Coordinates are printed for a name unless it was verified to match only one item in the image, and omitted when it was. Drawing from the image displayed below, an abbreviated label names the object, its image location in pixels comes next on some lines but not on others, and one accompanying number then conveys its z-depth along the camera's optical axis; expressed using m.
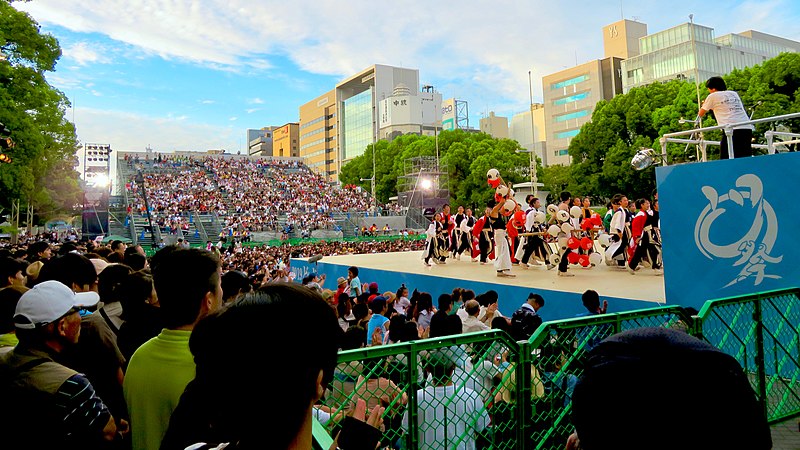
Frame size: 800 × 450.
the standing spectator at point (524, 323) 4.69
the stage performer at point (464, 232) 15.11
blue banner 6.12
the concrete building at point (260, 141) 125.50
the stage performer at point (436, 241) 15.10
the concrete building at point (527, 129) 72.25
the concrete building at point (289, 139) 106.56
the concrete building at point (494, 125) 77.31
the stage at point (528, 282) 8.42
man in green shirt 2.12
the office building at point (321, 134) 90.88
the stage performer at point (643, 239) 10.74
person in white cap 2.04
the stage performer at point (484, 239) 14.05
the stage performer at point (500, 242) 11.44
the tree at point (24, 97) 15.31
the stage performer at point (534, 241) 12.62
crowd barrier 2.87
